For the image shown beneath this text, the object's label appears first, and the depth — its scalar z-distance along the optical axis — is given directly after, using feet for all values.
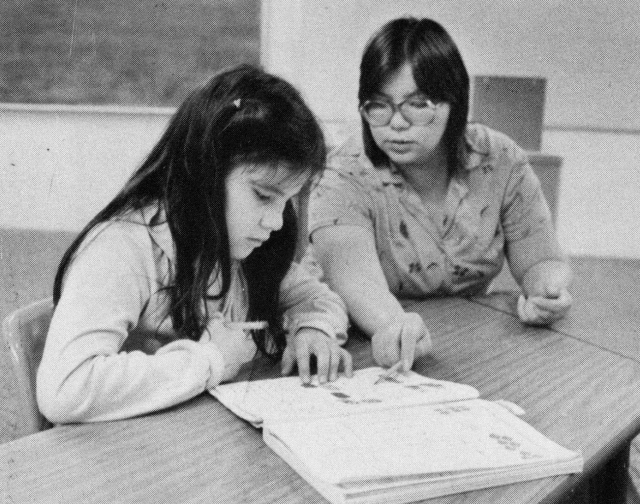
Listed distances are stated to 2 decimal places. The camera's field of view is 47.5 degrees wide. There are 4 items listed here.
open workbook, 2.48
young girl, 3.37
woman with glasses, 5.01
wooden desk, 2.49
